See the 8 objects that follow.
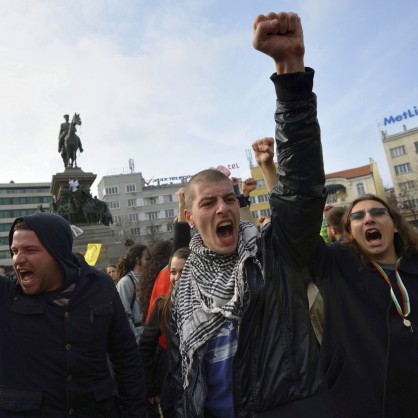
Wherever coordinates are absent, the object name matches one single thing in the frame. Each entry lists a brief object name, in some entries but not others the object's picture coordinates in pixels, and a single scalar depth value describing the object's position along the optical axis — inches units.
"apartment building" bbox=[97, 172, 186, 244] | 2942.9
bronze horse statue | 829.8
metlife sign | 2529.5
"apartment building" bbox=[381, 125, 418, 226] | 2209.9
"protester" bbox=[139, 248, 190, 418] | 120.8
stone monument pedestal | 679.1
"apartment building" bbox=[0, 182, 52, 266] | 3125.0
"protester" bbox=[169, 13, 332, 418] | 57.9
